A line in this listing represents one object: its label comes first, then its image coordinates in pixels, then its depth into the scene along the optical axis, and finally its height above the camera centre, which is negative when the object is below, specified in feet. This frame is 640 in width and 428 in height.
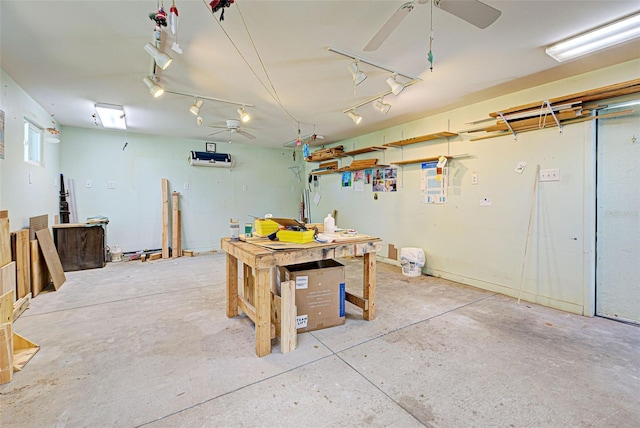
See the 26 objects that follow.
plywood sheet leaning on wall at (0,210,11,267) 8.26 -0.96
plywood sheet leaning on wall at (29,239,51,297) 10.57 -2.43
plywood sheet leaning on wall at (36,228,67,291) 11.30 -2.07
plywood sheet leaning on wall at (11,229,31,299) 9.59 -1.88
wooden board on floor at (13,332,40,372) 6.37 -3.44
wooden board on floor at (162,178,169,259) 17.89 -0.71
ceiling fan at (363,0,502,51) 4.91 +3.65
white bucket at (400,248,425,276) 13.47 -2.65
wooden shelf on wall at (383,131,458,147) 12.32 +3.36
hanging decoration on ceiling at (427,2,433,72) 6.74 +4.19
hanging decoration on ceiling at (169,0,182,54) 5.01 +3.49
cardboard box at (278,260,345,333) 7.61 -2.50
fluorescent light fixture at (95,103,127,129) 12.49 +4.62
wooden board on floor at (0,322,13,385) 5.58 -3.09
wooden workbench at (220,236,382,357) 6.54 -1.54
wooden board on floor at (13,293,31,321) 8.56 -3.18
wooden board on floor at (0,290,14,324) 6.79 -2.50
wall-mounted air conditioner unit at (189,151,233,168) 18.96 +3.48
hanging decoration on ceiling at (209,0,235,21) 4.83 +3.62
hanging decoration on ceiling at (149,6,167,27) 5.16 +3.62
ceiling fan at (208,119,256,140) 14.49 +4.49
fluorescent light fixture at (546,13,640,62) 6.47 +4.26
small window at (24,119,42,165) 11.21 +2.93
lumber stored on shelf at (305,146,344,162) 18.84 +3.89
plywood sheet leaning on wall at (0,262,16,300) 7.73 -2.02
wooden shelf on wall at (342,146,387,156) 15.71 +3.52
